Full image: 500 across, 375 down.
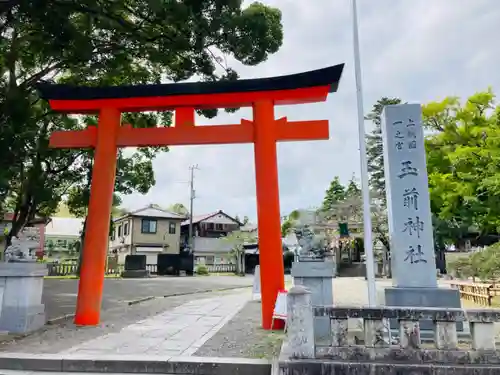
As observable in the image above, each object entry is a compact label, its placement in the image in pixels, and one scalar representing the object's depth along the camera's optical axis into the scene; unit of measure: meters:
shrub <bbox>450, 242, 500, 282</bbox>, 14.08
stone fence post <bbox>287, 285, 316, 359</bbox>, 4.32
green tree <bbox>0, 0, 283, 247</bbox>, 9.18
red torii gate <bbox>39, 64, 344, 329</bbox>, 7.52
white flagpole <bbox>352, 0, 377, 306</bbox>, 6.96
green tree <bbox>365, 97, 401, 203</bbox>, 32.97
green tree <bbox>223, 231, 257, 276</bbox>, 34.66
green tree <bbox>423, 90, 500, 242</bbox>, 15.02
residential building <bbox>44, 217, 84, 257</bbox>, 41.81
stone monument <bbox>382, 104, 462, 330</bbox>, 6.45
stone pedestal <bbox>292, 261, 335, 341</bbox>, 6.41
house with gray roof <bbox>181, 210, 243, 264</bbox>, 40.72
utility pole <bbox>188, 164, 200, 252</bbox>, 37.38
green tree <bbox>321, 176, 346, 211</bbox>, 40.91
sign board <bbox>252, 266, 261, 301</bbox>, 12.68
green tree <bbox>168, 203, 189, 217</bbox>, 59.05
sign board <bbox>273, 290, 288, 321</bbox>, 6.88
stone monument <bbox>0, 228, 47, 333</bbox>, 6.96
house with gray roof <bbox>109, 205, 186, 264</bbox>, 37.75
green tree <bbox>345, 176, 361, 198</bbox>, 36.49
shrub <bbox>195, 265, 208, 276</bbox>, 32.31
